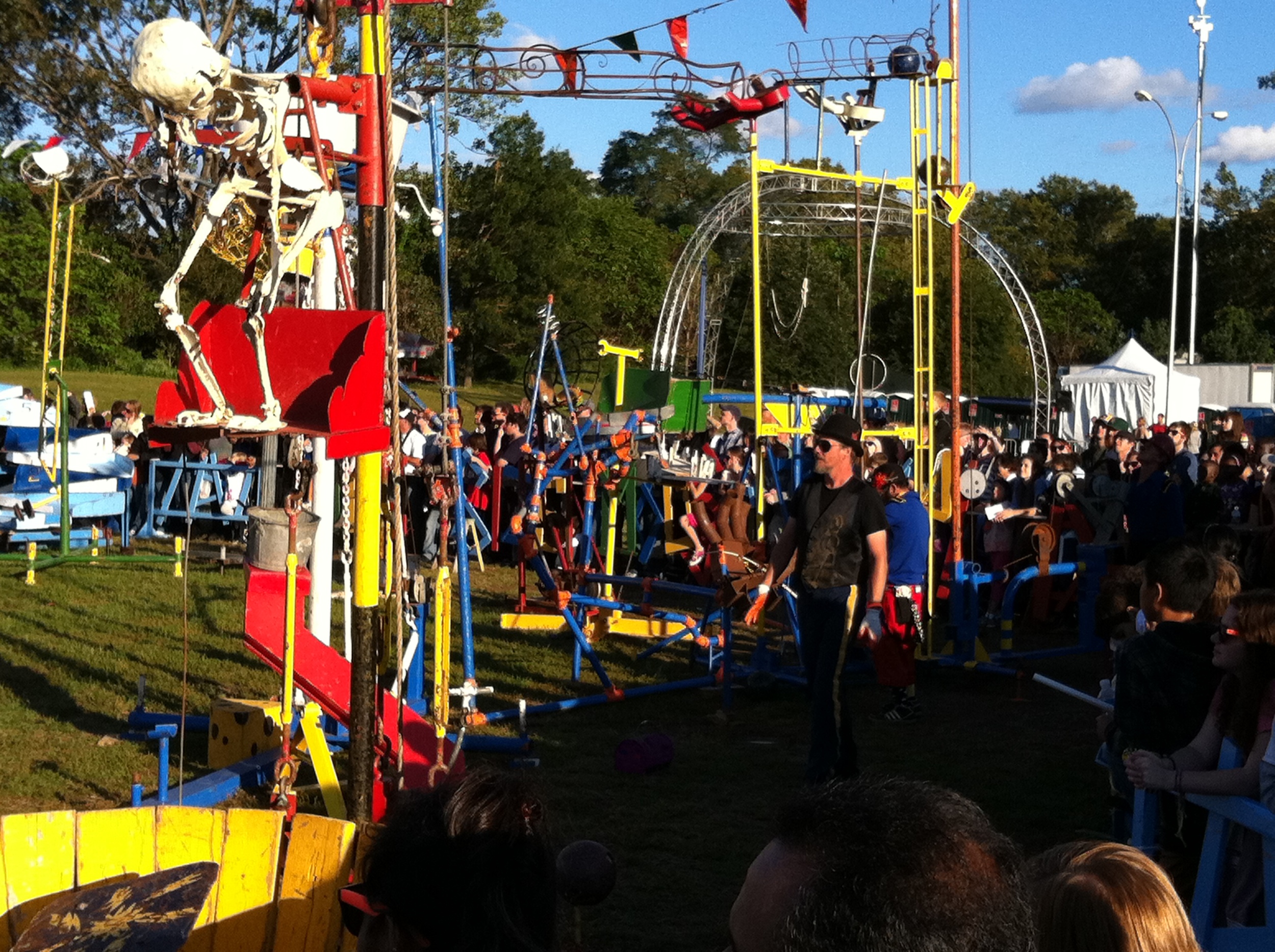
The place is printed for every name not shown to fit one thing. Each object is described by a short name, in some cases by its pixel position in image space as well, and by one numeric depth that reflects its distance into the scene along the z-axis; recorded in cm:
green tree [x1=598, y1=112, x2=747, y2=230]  6456
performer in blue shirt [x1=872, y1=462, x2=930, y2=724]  800
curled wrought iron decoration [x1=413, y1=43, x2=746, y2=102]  1204
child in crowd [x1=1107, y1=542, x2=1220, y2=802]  425
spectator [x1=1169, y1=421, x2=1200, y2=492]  1186
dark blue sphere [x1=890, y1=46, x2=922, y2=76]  954
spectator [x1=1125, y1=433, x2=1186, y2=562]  984
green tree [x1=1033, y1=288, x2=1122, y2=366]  5019
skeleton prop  332
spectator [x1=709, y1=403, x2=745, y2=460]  1444
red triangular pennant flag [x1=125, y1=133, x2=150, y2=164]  900
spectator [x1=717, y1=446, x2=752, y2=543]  1234
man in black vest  629
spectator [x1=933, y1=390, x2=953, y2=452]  1316
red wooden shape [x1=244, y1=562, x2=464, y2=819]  557
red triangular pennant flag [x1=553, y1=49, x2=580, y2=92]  1223
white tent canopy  2800
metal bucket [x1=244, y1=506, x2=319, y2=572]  519
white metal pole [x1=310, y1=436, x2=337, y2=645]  715
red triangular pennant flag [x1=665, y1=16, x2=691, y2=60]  1212
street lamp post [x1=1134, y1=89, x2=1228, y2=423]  2773
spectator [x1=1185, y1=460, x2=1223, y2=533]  1102
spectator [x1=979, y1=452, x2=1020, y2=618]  1137
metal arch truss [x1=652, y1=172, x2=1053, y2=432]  1938
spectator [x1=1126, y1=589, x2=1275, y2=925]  381
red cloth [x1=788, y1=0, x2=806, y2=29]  1035
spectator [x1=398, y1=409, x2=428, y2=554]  1541
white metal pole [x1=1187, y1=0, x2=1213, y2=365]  3084
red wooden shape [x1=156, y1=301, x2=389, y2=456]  372
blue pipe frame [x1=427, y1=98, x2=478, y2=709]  719
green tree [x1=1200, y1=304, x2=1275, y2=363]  4678
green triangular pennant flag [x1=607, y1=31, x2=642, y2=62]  1212
